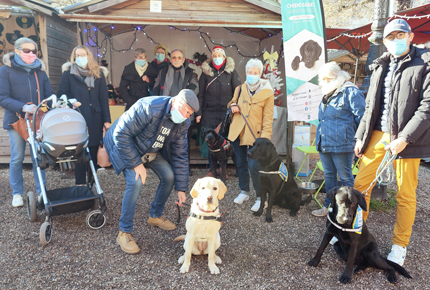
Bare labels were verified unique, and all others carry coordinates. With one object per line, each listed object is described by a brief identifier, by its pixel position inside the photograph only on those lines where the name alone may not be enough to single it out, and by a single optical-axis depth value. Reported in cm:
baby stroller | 289
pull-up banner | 472
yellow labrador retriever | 240
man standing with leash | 224
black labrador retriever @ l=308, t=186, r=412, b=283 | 238
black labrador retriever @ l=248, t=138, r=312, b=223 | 351
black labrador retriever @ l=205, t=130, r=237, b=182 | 481
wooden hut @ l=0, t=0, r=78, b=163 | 494
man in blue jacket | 252
